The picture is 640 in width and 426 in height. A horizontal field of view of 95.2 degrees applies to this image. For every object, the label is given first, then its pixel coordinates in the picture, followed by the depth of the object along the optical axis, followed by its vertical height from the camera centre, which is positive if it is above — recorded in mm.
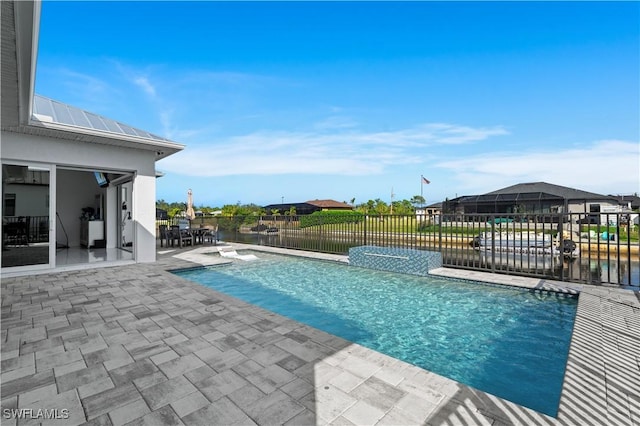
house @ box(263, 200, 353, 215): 41312 +961
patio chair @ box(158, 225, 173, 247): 11219 -844
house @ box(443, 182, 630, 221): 15805 +799
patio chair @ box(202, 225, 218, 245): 12450 -1026
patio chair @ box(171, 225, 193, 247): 11289 -902
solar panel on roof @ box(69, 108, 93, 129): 6359 +2206
